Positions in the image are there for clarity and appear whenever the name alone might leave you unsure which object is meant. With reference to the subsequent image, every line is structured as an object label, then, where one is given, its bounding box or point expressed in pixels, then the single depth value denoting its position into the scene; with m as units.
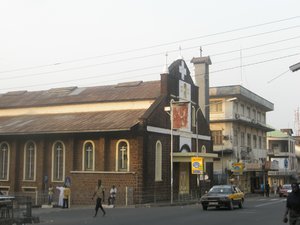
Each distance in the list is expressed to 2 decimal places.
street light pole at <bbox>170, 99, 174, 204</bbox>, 37.75
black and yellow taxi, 27.67
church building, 37.38
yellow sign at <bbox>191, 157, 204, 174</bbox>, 38.62
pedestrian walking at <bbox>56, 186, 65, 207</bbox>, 33.34
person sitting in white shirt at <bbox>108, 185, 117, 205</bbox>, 34.94
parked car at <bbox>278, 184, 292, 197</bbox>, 50.86
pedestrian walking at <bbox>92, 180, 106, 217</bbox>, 24.39
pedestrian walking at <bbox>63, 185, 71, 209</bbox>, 33.00
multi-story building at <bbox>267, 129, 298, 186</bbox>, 81.31
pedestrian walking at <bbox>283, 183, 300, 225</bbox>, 10.95
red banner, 38.16
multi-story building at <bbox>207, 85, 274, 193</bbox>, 60.06
